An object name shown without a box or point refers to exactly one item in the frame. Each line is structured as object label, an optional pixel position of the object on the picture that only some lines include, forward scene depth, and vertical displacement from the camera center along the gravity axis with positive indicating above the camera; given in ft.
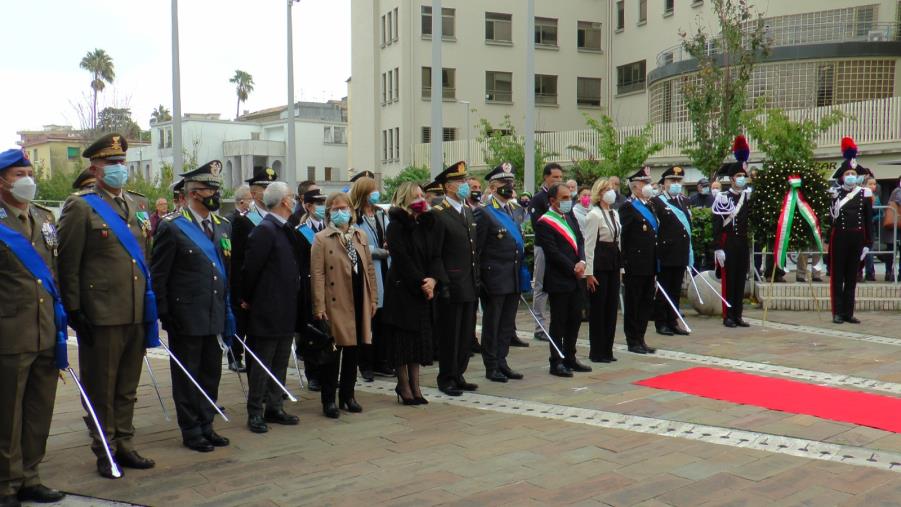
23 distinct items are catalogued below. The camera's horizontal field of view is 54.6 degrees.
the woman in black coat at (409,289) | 25.25 -2.40
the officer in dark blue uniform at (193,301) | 20.74 -2.20
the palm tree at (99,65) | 228.22 +38.06
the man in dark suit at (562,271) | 29.25 -2.21
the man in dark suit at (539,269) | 36.68 -2.72
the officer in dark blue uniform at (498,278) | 28.91 -2.39
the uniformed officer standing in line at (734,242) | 39.65 -1.75
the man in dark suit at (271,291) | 22.61 -2.16
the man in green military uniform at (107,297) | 18.89 -1.91
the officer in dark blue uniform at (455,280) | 26.81 -2.27
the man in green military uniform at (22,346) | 16.98 -2.66
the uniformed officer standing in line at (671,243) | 37.27 -1.66
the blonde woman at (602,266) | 31.04 -2.18
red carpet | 23.72 -5.76
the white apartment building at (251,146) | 212.02 +15.39
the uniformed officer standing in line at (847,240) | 40.81 -1.75
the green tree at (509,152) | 96.67 +6.12
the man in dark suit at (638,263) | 33.65 -2.25
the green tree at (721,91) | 64.75 +8.47
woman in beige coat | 24.13 -2.32
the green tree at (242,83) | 300.40 +43.19
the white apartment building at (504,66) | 140.77 +24.11
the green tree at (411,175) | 98.66 +3.57
